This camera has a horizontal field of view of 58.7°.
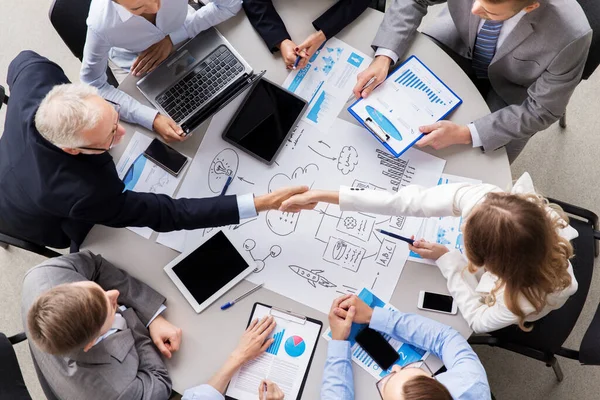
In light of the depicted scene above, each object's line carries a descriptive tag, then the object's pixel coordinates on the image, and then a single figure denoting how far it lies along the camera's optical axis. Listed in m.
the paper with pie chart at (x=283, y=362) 1.74
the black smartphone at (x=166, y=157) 1.92
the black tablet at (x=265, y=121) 1.90
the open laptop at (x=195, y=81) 1.93
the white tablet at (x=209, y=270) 1.81
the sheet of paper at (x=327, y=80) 1.93
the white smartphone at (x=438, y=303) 1.77
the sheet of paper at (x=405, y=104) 1.87
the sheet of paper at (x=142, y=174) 1.92
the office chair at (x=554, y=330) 1.98
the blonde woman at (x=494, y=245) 1.51
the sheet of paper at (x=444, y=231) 1.83
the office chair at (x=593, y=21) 1.80
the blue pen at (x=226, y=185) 1.90
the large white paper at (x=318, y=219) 1.81
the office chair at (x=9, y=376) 1.76
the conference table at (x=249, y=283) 1.77
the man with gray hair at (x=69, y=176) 1.64
